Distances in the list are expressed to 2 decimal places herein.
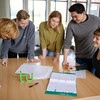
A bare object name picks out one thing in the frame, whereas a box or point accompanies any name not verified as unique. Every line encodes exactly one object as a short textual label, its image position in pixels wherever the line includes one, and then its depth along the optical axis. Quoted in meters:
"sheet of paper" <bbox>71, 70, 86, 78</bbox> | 1.20
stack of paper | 0.92
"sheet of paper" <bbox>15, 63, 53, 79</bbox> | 1.18
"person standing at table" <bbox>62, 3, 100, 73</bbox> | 1.50
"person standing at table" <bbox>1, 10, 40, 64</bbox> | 1.59
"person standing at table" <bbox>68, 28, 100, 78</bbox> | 1.27
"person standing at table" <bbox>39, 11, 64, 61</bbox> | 1.56
